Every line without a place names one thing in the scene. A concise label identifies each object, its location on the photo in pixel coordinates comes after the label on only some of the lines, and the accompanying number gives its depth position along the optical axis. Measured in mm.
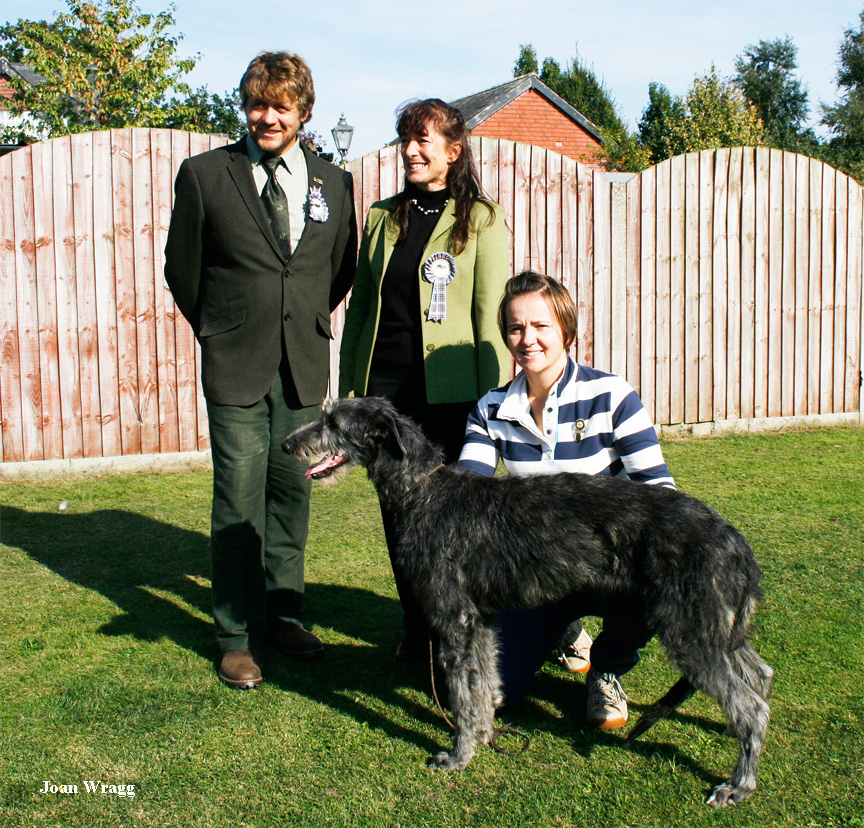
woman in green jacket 3758
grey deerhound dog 2686
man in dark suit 3709
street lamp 16141
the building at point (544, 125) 31422
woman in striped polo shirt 3275
